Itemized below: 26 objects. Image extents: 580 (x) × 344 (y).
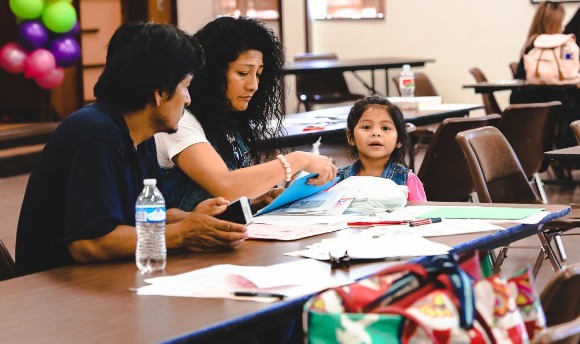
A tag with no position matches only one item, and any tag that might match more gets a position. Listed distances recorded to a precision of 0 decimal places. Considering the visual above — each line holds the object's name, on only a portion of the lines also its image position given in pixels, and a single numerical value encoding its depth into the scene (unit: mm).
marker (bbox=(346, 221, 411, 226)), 4208
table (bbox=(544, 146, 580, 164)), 6140
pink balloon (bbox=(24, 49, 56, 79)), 13690
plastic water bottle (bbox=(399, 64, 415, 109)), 10193
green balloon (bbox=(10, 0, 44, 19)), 13402
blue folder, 4448
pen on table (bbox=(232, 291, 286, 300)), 3017
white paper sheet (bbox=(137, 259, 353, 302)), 3099
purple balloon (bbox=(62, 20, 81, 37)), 14170
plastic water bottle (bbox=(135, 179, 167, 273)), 3498
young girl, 5462
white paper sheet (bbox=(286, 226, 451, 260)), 3528
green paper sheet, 4271
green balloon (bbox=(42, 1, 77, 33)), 13546
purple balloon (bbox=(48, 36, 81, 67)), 13918
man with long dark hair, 3594
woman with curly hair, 4526
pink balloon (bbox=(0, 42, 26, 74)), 13786
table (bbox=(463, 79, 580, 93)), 11321
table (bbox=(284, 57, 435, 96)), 13550
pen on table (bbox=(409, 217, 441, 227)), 4136
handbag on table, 2313
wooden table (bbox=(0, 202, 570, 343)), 2712
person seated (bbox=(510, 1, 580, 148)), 11615
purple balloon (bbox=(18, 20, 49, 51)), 13450
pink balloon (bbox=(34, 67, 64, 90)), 14026
